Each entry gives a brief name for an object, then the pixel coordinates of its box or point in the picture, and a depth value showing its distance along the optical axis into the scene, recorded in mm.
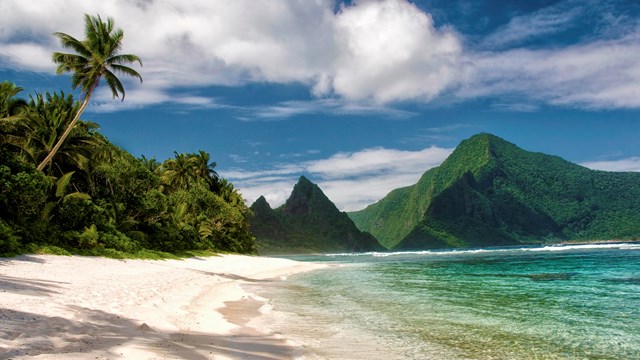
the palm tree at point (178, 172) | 67188
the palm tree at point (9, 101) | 24750
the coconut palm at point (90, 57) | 29266
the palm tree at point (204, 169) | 74438
